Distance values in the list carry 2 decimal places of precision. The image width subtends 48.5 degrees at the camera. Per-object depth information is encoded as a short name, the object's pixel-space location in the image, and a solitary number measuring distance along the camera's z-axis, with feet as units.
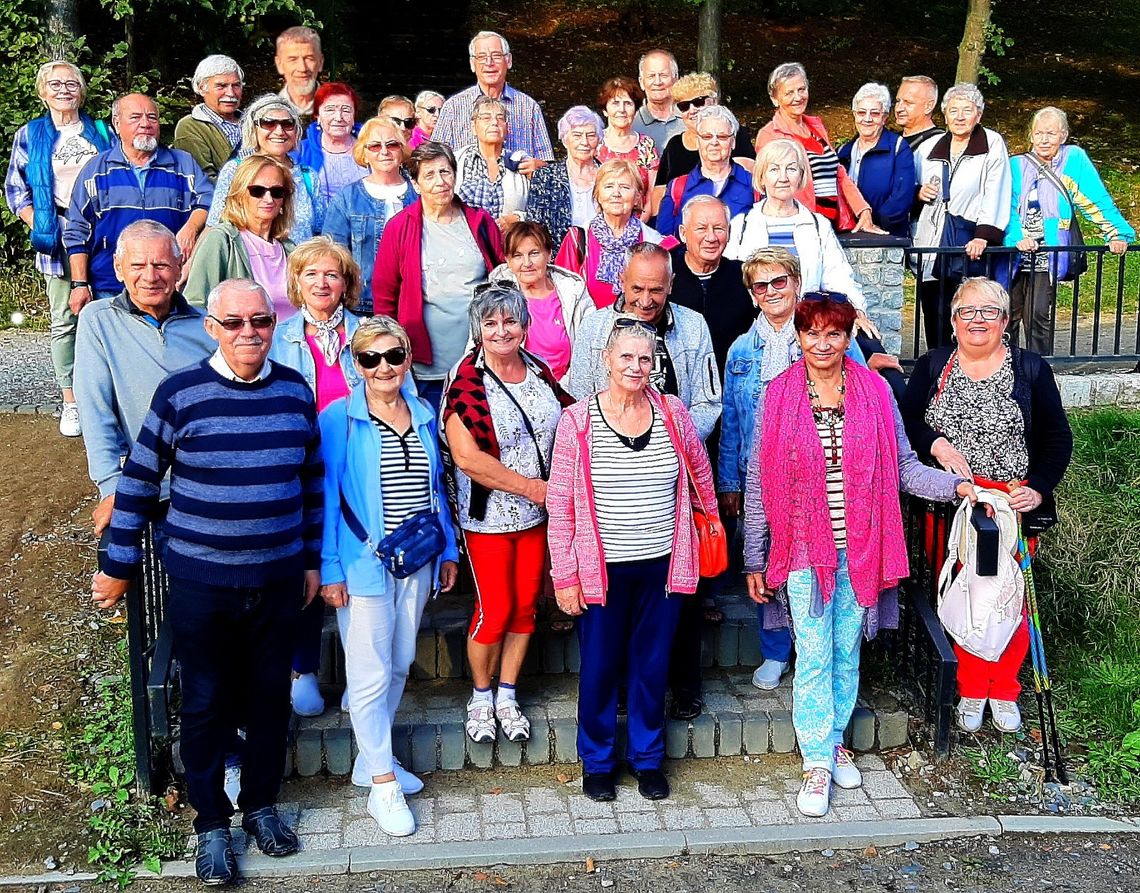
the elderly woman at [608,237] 18.90
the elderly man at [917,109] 26.27
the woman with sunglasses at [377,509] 14.87
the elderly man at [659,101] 25.38
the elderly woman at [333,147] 21.27
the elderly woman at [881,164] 25.26
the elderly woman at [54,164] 24.25
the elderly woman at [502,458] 15.64
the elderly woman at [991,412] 16.76
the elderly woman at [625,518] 15.31
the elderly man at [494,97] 23.43
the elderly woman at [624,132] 23.94
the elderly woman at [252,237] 17.43
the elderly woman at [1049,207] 26.86
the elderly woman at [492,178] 20.81
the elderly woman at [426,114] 25.29
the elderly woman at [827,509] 15.67
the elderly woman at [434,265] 18.49
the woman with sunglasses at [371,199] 19.56
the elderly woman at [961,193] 25.80
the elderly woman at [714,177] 20.63
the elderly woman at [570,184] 21.06
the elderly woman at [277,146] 19.60
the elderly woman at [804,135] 24.17
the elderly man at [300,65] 23.58
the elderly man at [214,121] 22.89
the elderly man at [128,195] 21.79
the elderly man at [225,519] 13.71
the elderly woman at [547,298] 17.79
